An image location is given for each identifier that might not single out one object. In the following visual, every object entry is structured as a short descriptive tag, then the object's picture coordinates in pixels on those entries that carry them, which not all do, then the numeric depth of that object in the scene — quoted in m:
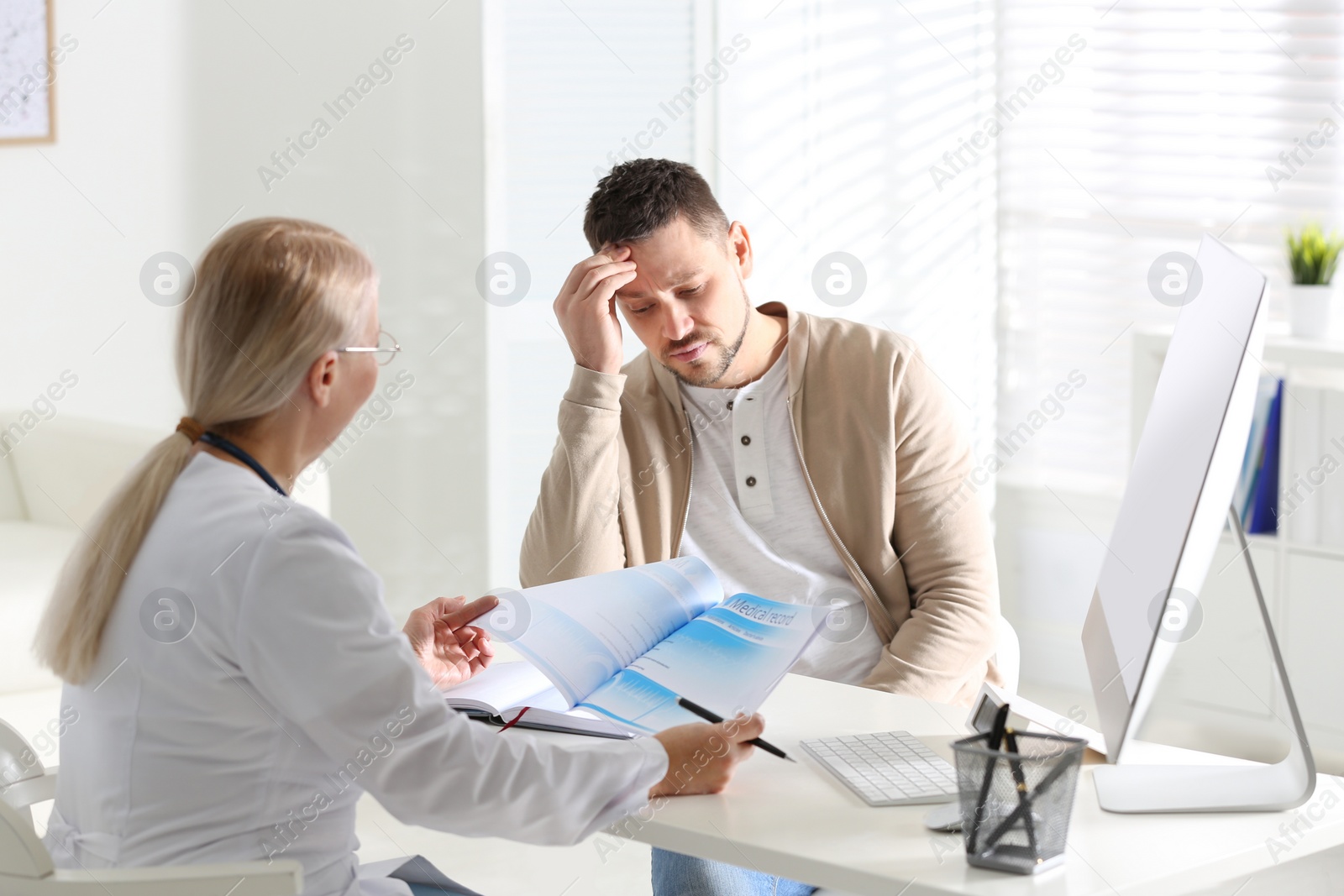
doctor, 2.68
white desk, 2.69
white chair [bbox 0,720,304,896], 2.63
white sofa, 4.89
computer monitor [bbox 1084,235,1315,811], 2.71
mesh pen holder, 2.67
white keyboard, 2.86
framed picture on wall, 6.06
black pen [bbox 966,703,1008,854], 2.68
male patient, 3.58
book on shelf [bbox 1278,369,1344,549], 5.11
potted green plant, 5.23
